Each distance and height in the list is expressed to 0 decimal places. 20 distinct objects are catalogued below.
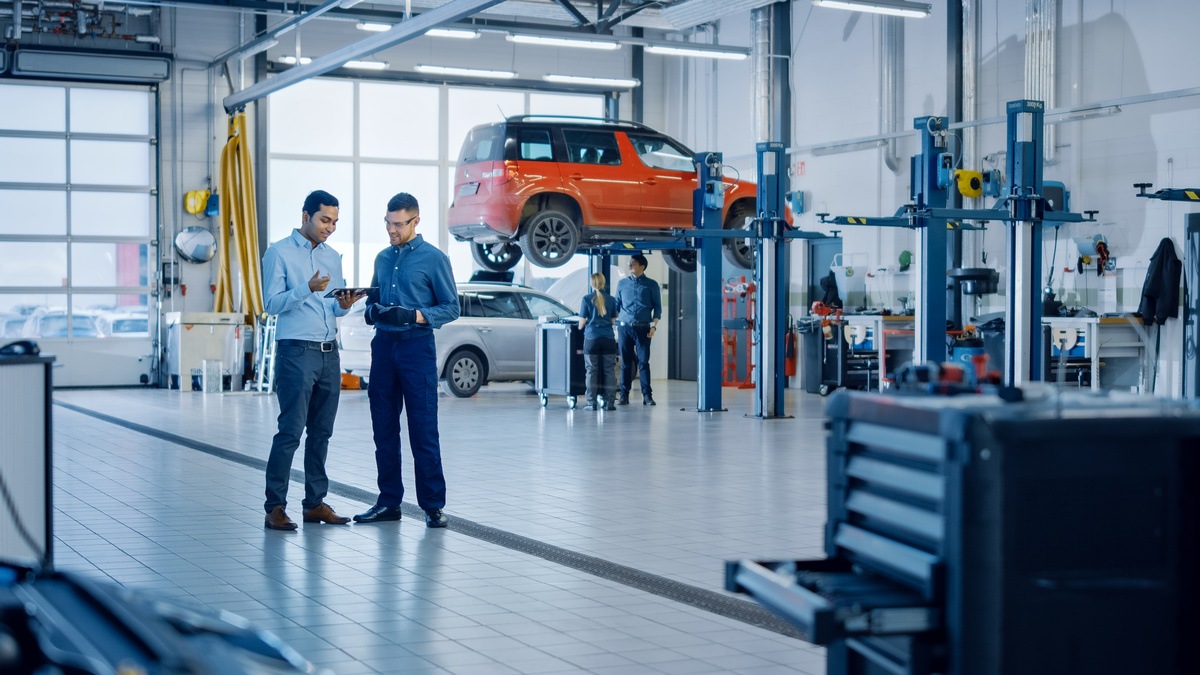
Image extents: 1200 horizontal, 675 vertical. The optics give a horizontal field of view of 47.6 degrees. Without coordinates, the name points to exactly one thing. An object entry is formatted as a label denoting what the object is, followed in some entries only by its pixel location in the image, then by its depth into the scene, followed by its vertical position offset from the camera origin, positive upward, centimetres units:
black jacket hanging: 1382 +31
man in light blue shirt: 672 -13
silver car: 1698 -32
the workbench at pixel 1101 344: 1395 -31
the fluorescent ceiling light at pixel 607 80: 1948 +340
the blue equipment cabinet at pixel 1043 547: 233 -41
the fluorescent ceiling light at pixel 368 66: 1889 +370
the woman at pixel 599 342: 1504 -31
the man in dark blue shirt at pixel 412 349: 686 -18
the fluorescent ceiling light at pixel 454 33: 1538 +328
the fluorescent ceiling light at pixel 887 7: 1488 +350
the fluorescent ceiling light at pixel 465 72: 1898 +346
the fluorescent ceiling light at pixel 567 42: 1662 +338
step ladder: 1925 -63
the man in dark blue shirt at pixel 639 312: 1574 +2
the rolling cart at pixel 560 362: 1560 -57
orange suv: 1422 +138
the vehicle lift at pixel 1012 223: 1184 +81
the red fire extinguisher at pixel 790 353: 1908 -55
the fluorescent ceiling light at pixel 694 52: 1700 +339
